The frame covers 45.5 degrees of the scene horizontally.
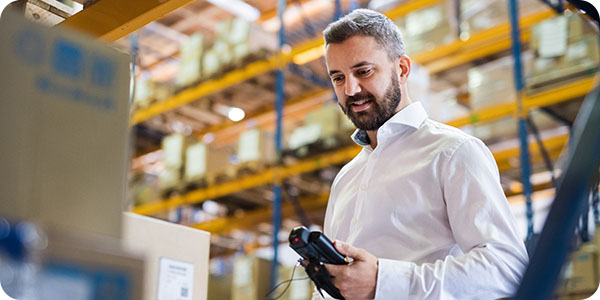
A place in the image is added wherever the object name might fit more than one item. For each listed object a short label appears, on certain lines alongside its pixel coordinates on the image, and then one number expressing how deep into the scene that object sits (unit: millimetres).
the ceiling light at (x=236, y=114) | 9062
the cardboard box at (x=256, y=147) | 7496
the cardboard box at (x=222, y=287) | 7406
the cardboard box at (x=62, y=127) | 982
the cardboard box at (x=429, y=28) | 6684
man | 1741
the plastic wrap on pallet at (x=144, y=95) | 9156
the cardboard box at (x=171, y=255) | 2023
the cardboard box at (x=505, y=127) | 6336
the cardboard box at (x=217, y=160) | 7965
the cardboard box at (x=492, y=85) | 6109
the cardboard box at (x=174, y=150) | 8180
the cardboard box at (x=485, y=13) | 6488
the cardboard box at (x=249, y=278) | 7055
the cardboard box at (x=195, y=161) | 7895
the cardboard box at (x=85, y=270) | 931
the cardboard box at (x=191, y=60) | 8508
